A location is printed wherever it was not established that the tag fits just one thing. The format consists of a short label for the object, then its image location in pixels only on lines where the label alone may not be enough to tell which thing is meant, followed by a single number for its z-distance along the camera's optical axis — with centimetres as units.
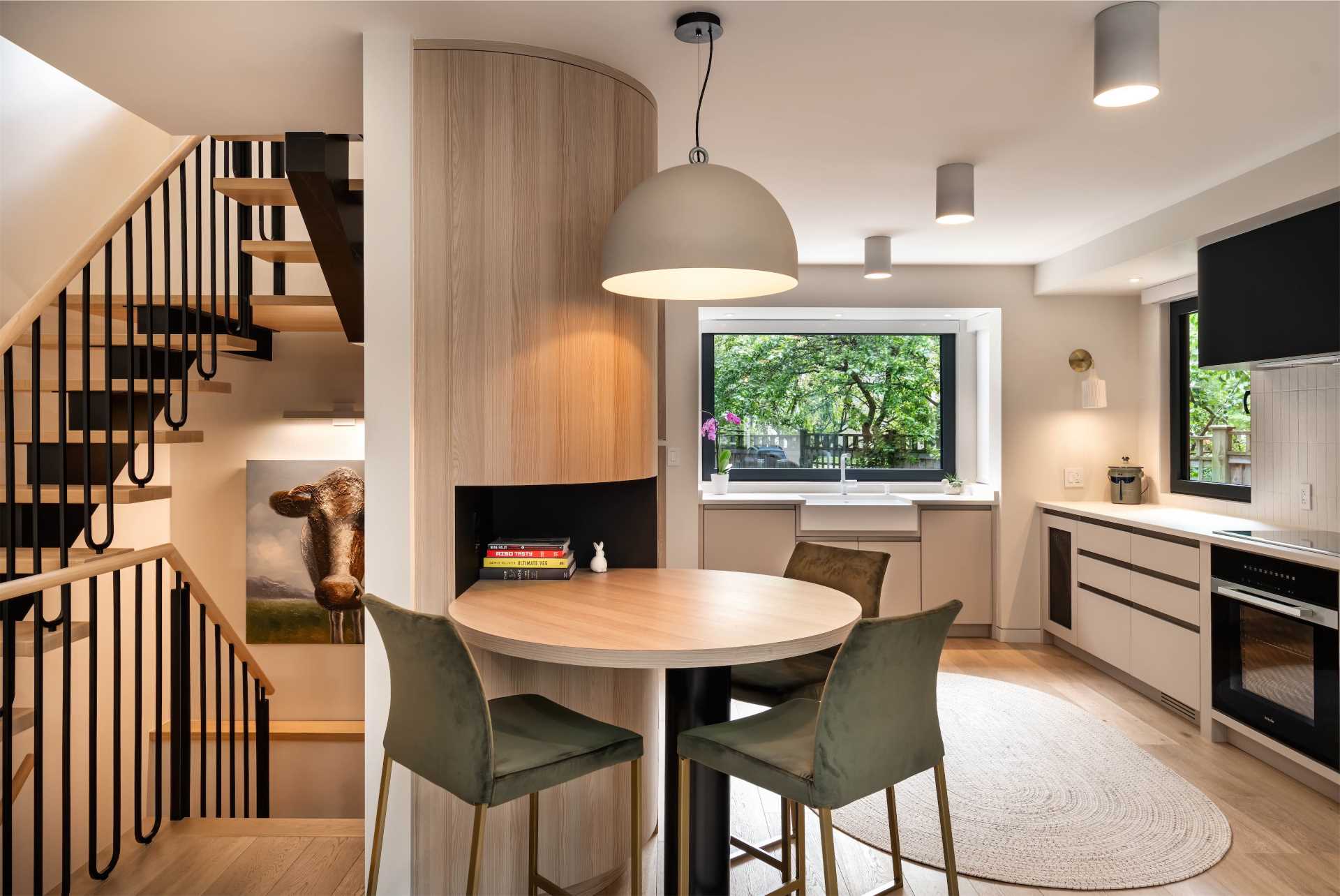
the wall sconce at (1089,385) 512
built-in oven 298
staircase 259
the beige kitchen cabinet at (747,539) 530
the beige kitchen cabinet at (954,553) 536
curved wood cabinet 235
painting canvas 485
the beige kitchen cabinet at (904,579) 534
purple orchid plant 568
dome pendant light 195
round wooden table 184
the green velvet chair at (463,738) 176
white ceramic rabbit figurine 273
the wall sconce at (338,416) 477
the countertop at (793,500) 529
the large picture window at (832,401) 603
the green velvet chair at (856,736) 173
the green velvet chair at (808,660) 248
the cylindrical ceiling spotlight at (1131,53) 206
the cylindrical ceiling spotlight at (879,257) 460
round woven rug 261
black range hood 309
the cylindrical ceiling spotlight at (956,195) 333
